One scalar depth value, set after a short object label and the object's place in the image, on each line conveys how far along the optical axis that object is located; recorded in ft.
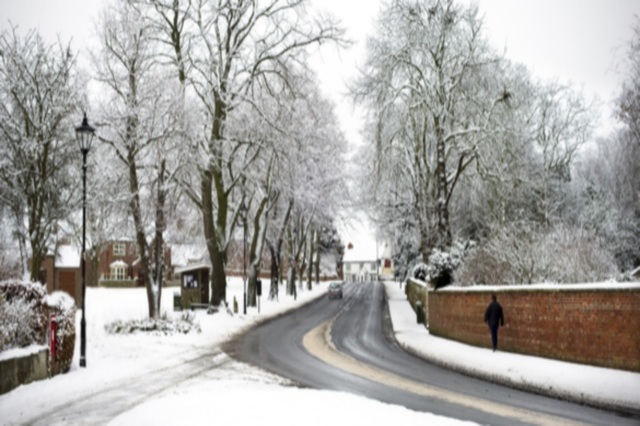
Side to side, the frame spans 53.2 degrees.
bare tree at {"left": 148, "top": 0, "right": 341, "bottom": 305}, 97.86
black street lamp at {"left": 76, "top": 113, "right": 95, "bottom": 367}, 56.24
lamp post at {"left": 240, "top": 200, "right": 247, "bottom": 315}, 112.37
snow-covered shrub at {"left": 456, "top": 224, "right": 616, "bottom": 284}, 66.54
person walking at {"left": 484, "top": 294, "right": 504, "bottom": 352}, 58.85
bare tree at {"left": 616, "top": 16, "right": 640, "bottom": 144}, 76.46
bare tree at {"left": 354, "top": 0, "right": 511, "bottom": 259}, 92.68
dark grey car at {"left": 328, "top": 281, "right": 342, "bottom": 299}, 183.42
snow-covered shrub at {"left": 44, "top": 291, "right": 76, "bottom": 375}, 49.65
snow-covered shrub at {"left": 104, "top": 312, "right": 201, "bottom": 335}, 77.82
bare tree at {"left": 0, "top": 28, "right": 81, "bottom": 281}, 86.28
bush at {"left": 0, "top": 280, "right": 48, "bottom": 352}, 45.39
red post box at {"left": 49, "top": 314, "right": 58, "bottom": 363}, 48.29
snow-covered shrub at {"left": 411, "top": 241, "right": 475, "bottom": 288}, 81.76
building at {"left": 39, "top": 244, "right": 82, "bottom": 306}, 131.44
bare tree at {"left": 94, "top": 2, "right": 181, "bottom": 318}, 82.53
